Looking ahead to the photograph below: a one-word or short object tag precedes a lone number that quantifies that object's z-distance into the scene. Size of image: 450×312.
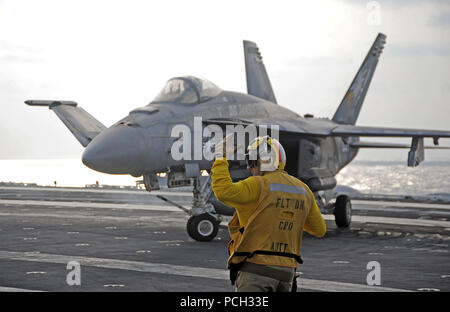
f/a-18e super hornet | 15.26
